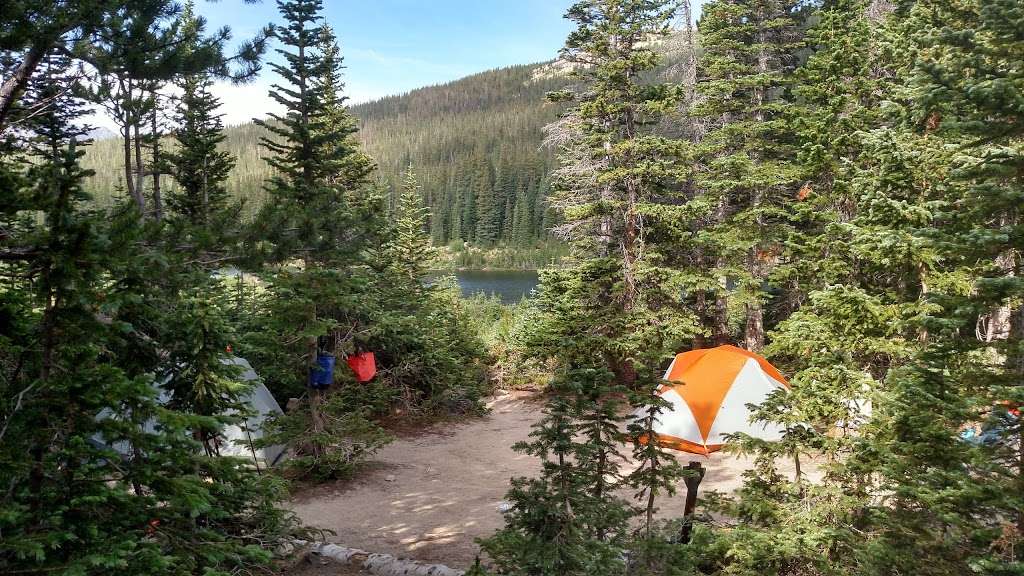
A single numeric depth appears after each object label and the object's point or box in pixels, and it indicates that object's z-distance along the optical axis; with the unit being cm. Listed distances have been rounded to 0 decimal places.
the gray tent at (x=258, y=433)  820
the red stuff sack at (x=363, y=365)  1095
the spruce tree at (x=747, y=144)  1270
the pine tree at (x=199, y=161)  1302
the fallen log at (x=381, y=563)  562
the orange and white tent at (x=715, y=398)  936
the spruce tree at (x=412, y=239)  1670
